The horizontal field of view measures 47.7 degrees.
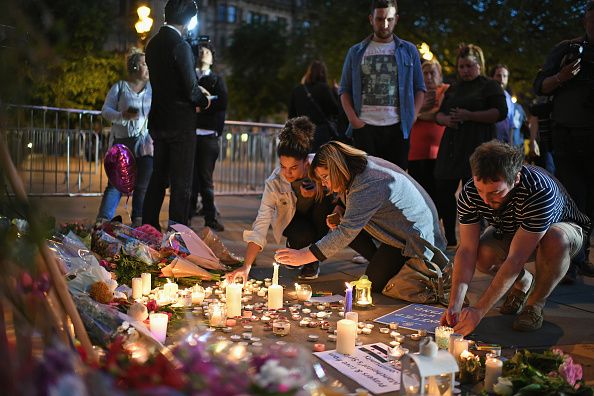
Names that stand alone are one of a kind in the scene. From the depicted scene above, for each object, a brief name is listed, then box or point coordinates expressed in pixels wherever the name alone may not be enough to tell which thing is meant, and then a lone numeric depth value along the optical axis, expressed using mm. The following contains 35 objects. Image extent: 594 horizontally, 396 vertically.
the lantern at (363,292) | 3629
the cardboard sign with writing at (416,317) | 3268
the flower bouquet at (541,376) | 2178
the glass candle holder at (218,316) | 3156
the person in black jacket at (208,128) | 6051
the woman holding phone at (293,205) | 3781
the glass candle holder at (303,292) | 3709
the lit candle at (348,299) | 3188
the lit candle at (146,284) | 3650
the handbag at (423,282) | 3723
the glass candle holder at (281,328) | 3088
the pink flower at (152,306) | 3180
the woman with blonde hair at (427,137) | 5809
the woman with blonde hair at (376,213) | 3592
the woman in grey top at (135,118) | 5750
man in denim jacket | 4863
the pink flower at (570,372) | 2252
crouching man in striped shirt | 2861
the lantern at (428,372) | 2031
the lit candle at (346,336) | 2762
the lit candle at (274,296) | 3488
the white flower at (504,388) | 2252
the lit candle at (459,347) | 2598
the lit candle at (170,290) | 3505
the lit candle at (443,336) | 2748
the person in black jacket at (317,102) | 6523
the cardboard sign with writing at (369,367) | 2445
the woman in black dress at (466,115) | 5141
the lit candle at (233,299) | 3307
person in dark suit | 4754
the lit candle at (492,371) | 2395
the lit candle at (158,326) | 2842
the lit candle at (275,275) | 3479
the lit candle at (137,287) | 3584
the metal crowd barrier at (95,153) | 8219
